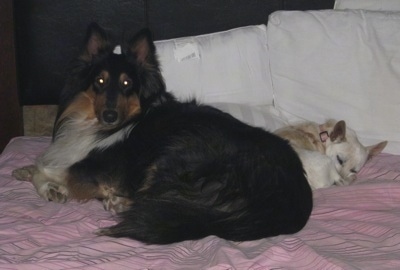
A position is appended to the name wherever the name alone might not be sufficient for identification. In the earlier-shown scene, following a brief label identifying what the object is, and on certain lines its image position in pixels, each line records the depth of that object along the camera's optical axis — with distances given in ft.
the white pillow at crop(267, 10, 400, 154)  11.99
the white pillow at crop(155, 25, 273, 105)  12.02
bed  7.73
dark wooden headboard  12.22
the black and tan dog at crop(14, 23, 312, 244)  8.34
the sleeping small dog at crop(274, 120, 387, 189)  10.56
